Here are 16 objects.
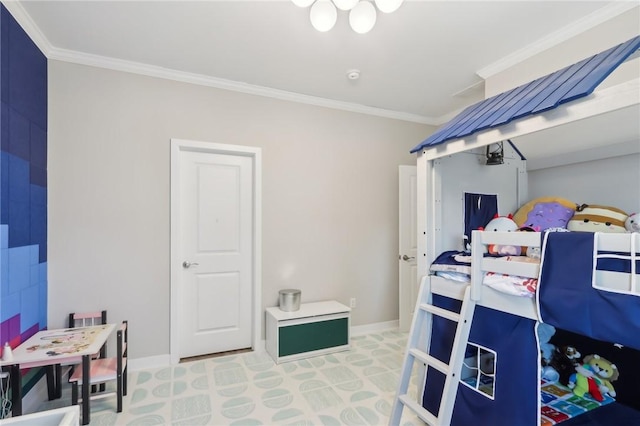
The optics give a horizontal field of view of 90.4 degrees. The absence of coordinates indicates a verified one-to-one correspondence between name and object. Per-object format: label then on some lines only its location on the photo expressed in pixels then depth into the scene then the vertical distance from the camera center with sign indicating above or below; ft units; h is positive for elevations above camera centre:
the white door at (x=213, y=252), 9.71 -1.17
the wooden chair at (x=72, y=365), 7.33 -3.45
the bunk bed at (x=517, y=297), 4.19 -1.21
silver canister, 9.95 -2.70
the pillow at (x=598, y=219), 6.76 -0.09
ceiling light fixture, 5.42 +3.63
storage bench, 9.52 -3.62
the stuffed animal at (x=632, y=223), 6.30 -0.16
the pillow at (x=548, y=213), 7.64 +0.05
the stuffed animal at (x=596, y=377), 6.97 -3.62
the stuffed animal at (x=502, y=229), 6.34 -0.31
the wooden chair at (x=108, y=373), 6.77 -3.47
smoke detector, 9.24 +4.14
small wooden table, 5.79 -2.72
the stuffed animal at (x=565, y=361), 7.38 -3.48
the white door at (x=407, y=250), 11.85 -1.33
